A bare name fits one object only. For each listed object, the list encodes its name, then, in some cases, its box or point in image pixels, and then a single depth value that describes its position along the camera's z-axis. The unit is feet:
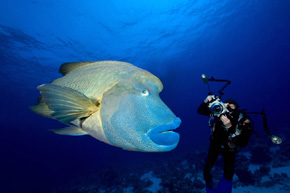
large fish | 3.82
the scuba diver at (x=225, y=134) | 10.01
